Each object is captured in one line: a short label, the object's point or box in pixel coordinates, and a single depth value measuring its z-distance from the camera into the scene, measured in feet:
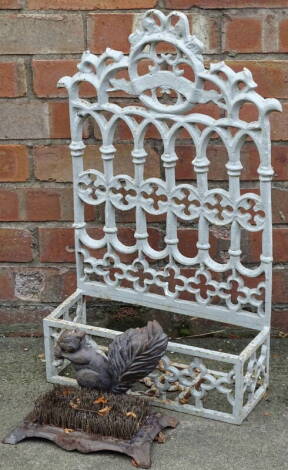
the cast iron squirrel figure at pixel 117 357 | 12.27
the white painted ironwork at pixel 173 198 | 12.25
